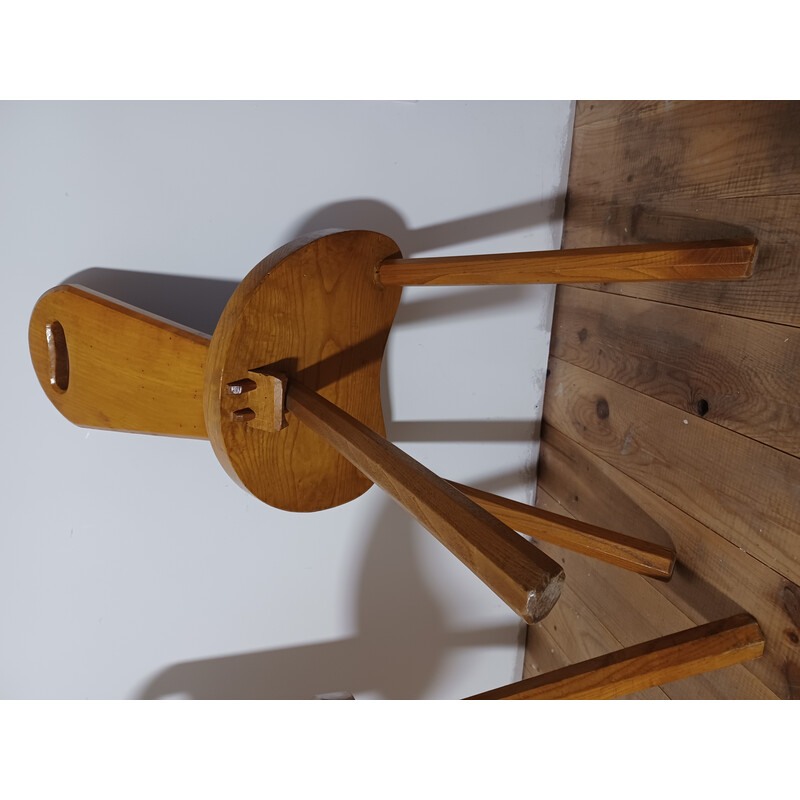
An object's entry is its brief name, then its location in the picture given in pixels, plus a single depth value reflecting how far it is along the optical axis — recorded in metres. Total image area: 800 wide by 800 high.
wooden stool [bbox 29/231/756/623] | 0.68
